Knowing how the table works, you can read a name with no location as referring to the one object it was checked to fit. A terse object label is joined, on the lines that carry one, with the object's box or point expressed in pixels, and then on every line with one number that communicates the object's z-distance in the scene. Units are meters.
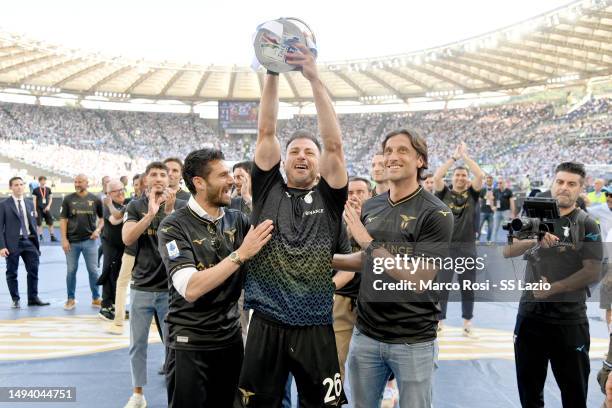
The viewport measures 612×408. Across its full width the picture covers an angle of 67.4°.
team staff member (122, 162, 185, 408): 3.88
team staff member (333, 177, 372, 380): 3.58
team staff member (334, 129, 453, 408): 2.44
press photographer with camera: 2.94
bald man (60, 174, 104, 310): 7.11
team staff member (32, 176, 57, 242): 12.86
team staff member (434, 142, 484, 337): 5.66
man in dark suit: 7.04
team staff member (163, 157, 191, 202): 4.84
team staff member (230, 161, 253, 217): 4.82
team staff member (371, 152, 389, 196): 4.45
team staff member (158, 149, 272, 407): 2.53
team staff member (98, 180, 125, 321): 6.44
